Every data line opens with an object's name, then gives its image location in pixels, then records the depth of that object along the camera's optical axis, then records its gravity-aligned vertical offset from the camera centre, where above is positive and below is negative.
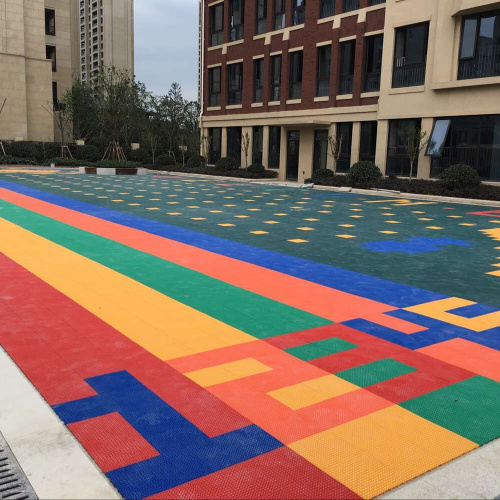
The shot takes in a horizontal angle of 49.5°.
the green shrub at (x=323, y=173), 29.28 -0.82
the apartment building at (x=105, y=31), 140.00 +31.58
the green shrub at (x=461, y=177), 21.75 -0.59
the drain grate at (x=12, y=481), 2.76 -1.73
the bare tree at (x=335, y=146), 29.59 +0.65
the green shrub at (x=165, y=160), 44.53 -0.62
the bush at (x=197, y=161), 39.81 -0.56
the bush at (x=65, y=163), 44.72 -1.07
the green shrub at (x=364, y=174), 25.72 -0.73
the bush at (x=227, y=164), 35.69 -0.63
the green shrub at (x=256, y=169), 33.97 -0.82
